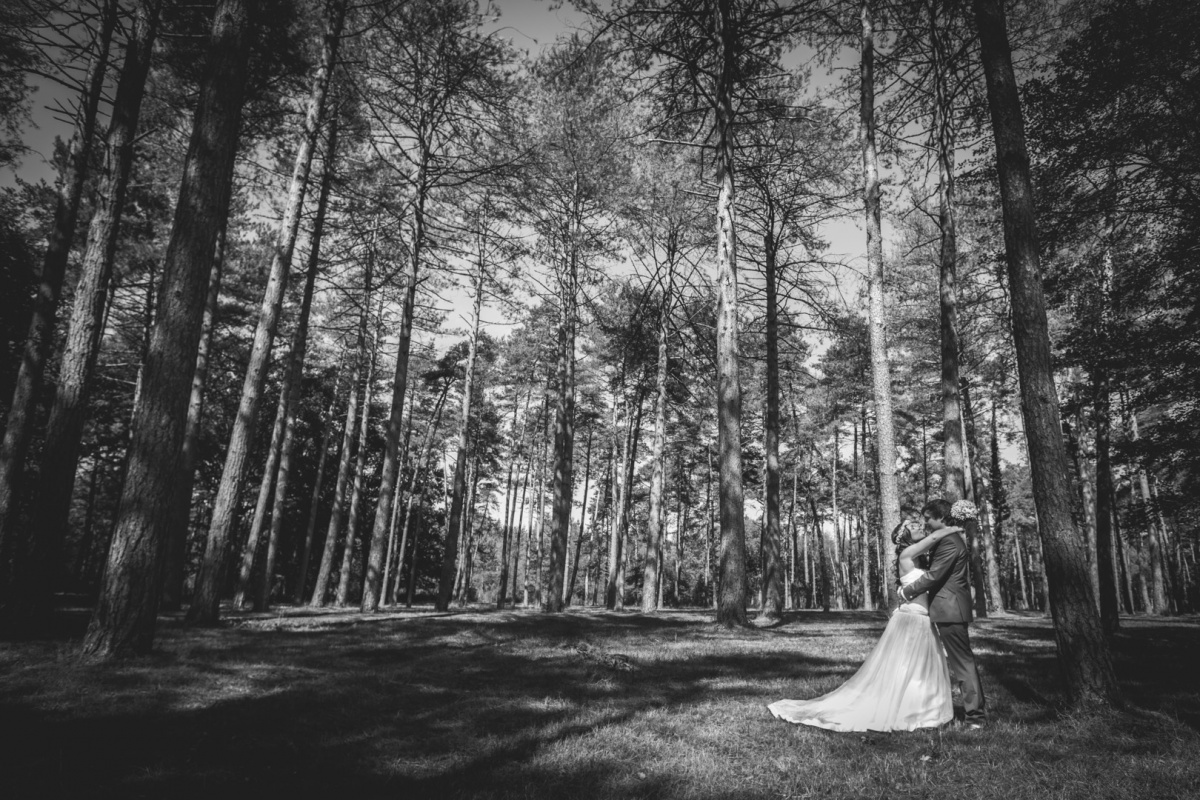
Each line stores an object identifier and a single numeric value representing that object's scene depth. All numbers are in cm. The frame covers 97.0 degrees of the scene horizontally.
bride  458
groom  486
